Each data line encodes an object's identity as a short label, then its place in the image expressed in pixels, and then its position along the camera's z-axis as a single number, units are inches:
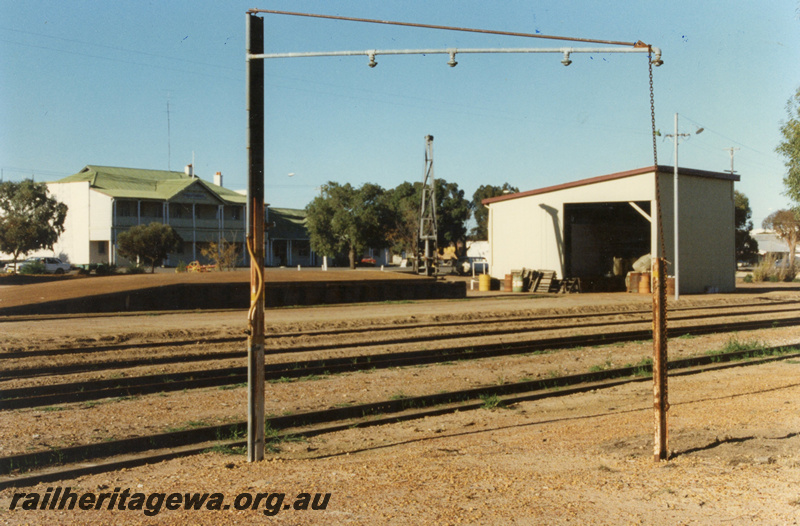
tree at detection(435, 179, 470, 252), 3378.4
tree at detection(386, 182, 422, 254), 3110.2
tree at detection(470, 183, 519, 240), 4443.9
